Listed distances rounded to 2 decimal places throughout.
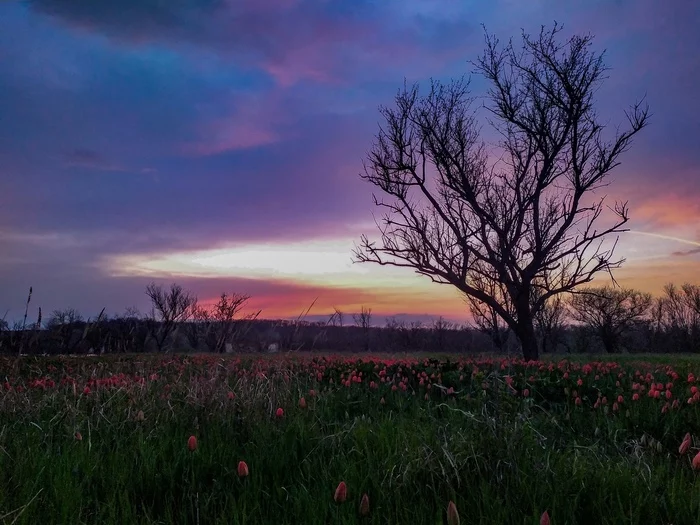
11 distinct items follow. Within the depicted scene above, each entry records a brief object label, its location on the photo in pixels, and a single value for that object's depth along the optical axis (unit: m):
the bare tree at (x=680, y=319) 45.28
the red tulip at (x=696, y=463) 3.08
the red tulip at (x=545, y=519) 2.20
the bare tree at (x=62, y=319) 25.50
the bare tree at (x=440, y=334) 42.22
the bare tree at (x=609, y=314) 41.81
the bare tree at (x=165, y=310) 31.70
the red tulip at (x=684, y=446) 3.47
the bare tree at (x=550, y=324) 40.09
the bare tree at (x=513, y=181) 16.70
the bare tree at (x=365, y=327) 41.53
